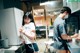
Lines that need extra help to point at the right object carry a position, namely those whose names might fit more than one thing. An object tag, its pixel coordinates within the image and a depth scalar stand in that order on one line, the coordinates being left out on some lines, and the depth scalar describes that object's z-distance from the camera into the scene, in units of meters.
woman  1.36
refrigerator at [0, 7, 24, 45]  1.26
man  1.28
